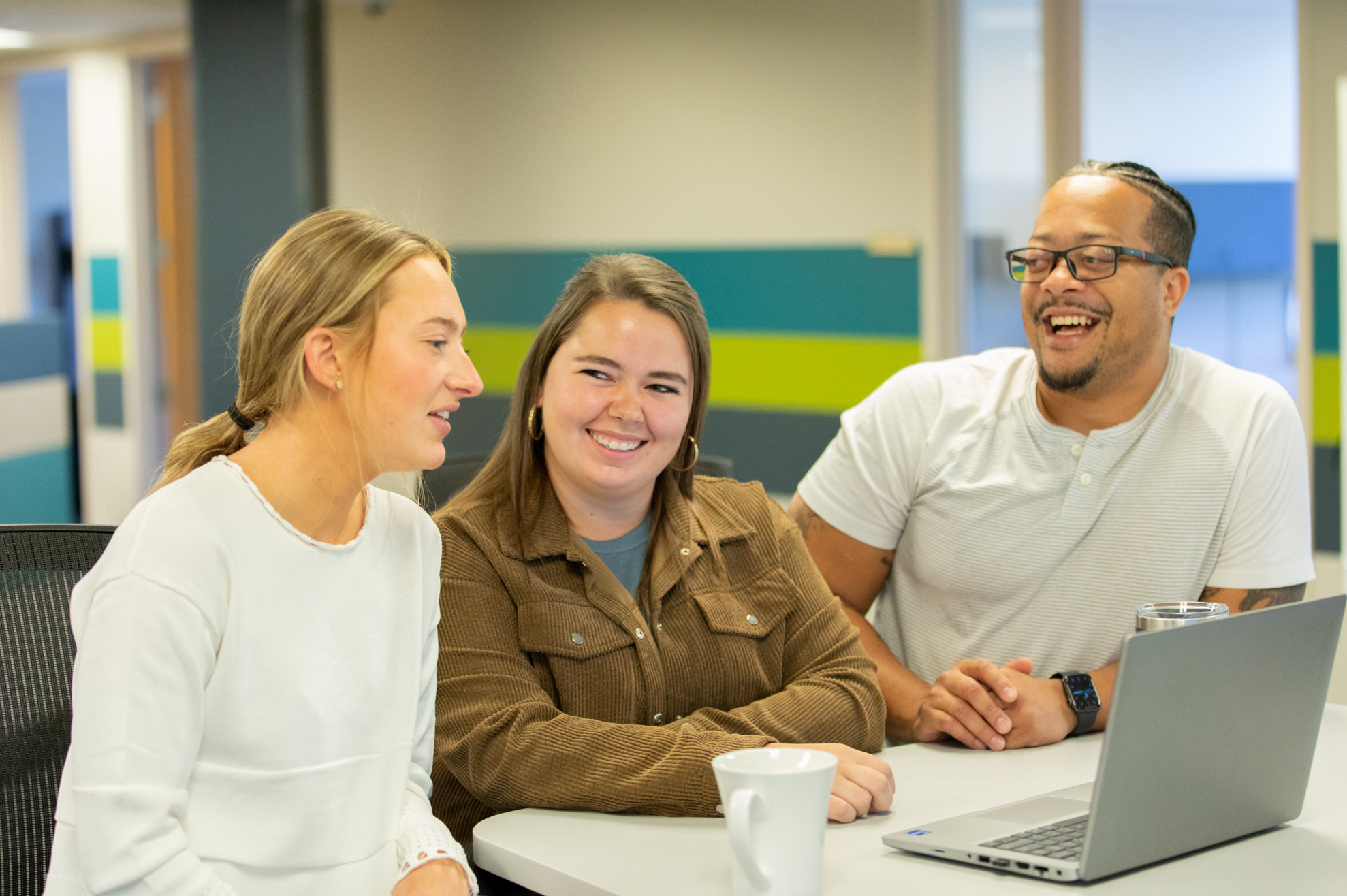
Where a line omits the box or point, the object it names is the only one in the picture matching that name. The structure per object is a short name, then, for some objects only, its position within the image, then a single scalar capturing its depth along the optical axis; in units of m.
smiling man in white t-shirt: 1.95
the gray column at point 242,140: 5.38
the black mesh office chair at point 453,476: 2.24
